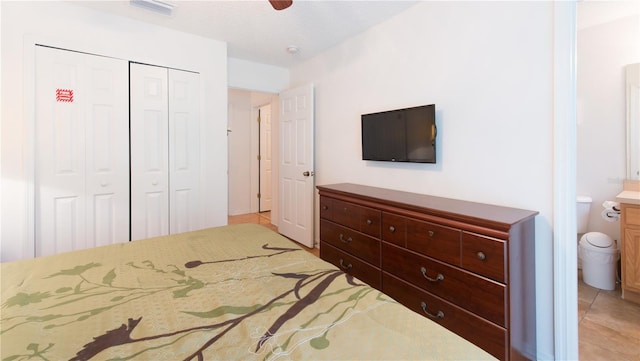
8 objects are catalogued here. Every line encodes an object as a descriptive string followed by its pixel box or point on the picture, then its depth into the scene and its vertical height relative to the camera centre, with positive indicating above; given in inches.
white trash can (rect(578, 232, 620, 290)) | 98.1 -28.0
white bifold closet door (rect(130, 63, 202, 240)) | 115.0 +11.5
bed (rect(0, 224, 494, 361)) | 31.2 -17.7
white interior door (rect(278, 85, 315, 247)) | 148.9 +7.4
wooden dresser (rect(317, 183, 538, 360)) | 60.2 -20.5
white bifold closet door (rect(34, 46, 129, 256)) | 98.4 +10.2
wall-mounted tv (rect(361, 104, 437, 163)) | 93.0 +15.4
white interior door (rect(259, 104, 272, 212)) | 233.6 +17.0
